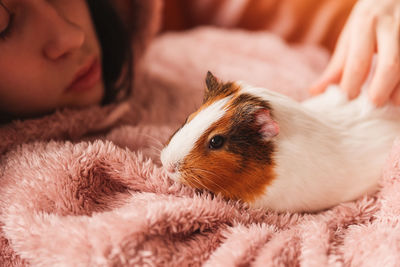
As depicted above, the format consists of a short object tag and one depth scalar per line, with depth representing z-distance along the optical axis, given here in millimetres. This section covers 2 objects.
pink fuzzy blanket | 327
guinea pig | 356
